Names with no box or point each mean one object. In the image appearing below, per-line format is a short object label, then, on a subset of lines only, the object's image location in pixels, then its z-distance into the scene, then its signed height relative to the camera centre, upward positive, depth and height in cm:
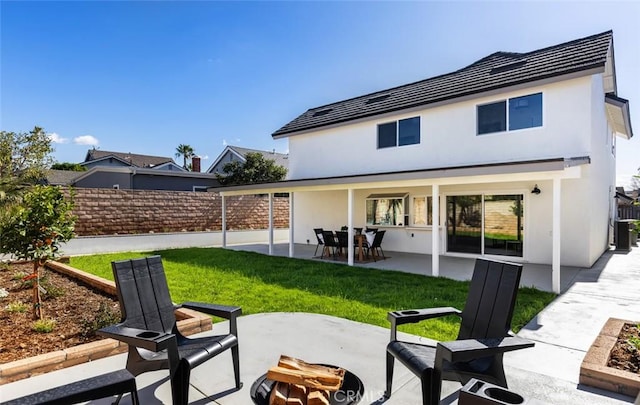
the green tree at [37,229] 508 -34
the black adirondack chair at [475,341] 260 -106
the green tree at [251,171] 2533 +261
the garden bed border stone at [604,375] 327 -160
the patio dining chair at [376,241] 1200 -119
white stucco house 972 +174
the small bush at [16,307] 550 -160
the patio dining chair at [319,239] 1285 -123
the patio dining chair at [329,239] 1226 -114
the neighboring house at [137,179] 2146 +176
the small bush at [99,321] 463 -154
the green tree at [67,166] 3866 +445
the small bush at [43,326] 465 -160
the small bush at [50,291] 632 -155
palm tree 5547 +859
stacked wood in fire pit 227 -120
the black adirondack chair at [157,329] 270 -107
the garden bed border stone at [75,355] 349 -162
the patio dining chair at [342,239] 1215 -112
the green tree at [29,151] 1702 +278
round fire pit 233 -128
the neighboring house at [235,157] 2993 +439
